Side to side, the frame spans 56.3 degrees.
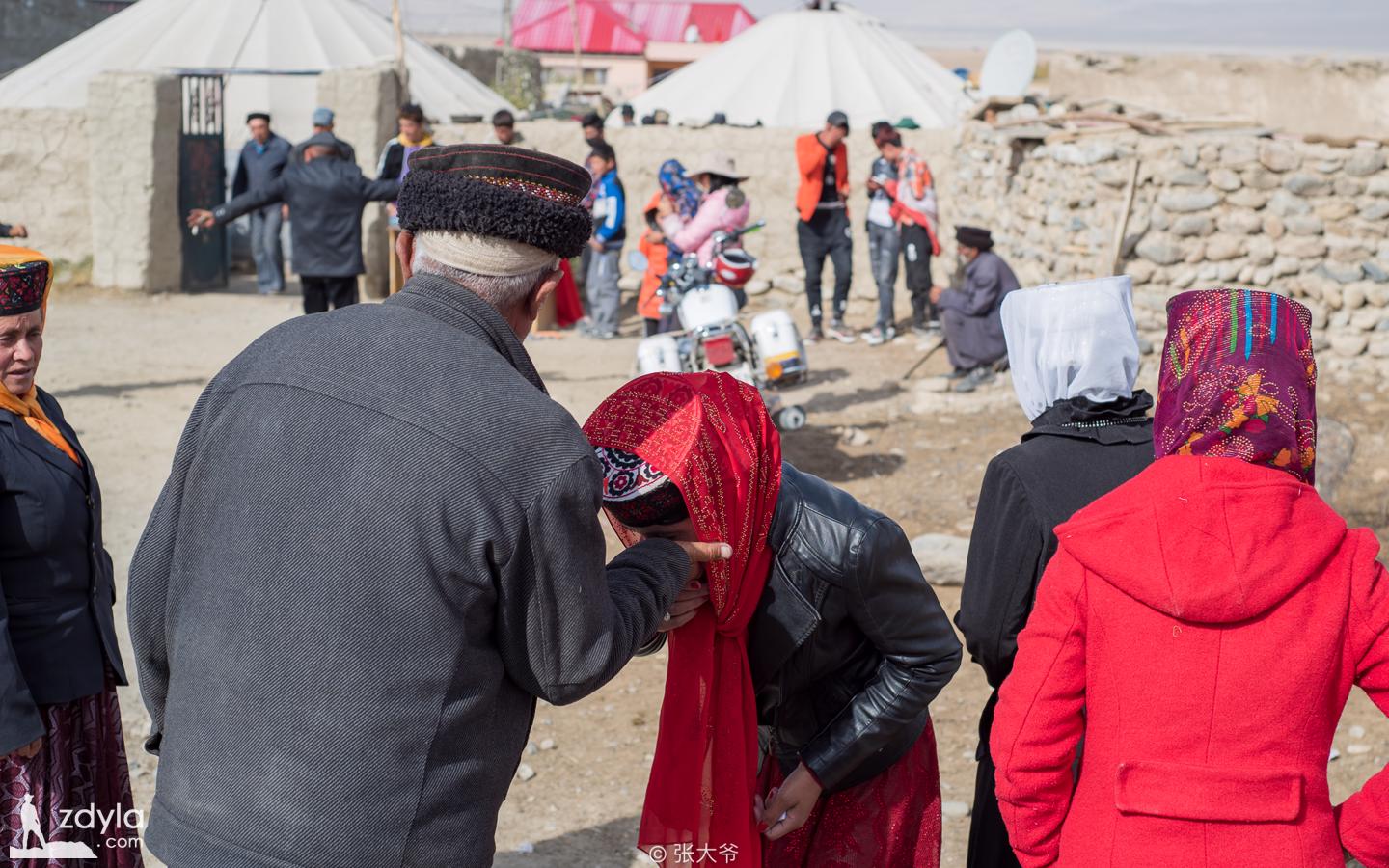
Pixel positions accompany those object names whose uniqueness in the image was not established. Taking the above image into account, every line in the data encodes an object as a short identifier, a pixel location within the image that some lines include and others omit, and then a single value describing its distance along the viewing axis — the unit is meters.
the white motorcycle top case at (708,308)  7.60
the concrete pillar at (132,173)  12.20
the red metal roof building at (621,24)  53.83
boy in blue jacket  10.70
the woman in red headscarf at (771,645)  2.04
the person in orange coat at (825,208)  10.60
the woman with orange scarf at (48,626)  2.59
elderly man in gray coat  1.62
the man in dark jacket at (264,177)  12.10
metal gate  12.89
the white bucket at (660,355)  7.46
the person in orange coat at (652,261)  8.85
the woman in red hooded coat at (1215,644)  1.75
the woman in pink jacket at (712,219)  7.76
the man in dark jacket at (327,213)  9.05
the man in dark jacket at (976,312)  9.10
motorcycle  7.50
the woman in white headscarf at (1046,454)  2.42
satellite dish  12.82
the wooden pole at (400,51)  12.87
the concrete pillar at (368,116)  12.32
